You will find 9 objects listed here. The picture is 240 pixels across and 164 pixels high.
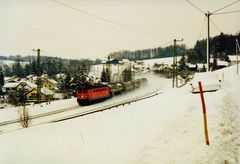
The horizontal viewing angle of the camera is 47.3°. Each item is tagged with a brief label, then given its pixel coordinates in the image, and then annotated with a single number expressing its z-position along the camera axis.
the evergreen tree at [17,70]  113.62
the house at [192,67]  94.41
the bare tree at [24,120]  17.15
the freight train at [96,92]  30.56
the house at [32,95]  69.62
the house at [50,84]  96.20
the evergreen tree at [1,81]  81.06
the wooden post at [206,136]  6.54
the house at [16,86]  83.22
